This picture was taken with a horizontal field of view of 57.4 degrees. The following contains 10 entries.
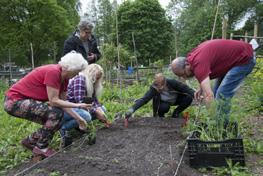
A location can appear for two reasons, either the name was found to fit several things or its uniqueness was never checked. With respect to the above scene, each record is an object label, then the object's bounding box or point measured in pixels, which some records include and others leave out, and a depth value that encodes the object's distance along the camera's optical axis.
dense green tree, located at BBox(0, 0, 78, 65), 16.05
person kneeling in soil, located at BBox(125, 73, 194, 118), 3.23
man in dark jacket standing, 3.22
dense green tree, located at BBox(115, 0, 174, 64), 20.74
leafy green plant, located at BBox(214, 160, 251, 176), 1.90
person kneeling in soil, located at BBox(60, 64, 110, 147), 2.68
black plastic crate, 2.00
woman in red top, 2.22
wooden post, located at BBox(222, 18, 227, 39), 6.67
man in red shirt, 2.13
